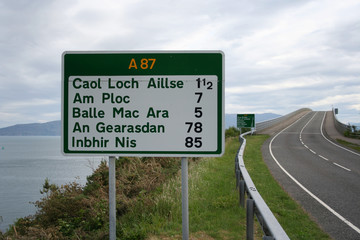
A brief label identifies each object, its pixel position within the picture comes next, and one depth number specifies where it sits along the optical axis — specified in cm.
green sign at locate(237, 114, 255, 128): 3139
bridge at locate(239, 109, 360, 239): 707
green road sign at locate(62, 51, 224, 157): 333
